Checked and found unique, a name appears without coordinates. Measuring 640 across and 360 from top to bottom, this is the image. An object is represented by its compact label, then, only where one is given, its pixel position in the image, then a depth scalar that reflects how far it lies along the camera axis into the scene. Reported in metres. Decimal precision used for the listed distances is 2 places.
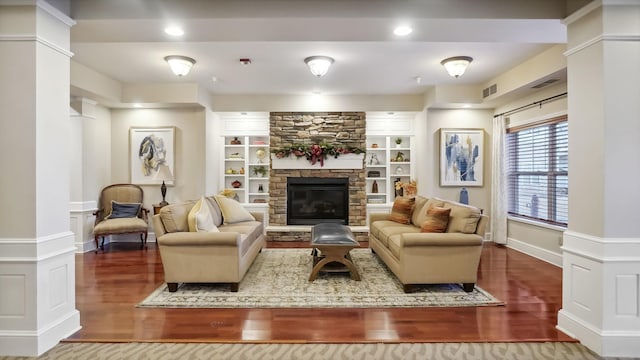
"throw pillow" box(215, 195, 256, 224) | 5.38
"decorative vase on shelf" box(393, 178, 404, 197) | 7.16
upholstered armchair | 5.79
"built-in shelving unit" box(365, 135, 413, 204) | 7.37
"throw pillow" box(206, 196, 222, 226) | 5.10
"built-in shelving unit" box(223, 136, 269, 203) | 7.45
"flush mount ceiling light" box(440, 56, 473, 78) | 4.63
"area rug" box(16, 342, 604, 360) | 2.50
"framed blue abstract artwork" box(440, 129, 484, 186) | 6.62
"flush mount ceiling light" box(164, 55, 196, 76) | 4.58
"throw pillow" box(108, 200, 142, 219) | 6.10
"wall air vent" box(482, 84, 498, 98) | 5.66
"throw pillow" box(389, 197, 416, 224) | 5.36
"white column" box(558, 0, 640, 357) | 2.54
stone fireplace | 7.14
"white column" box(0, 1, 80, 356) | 2.56
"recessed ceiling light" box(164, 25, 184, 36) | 3.02
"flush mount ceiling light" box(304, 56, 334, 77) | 4.57
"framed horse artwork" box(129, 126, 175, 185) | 6.53
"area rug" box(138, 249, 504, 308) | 3.46
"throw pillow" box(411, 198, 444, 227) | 4.96
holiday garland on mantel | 7.02
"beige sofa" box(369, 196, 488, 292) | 3.70
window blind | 4.95
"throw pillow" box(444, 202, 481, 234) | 3.80
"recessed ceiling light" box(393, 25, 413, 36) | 3.06
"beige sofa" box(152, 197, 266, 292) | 3.72
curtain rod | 4.89
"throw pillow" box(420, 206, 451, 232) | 4.02
